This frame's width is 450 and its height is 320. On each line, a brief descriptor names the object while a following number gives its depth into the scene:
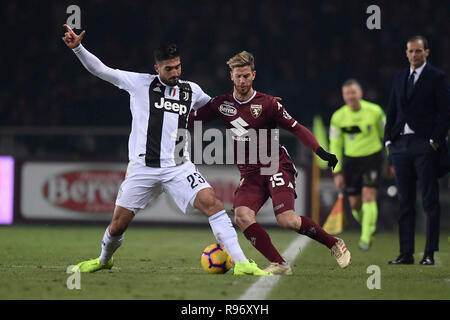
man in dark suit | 15.93
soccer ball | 13.41
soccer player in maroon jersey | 13.72
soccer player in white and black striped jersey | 13.19
